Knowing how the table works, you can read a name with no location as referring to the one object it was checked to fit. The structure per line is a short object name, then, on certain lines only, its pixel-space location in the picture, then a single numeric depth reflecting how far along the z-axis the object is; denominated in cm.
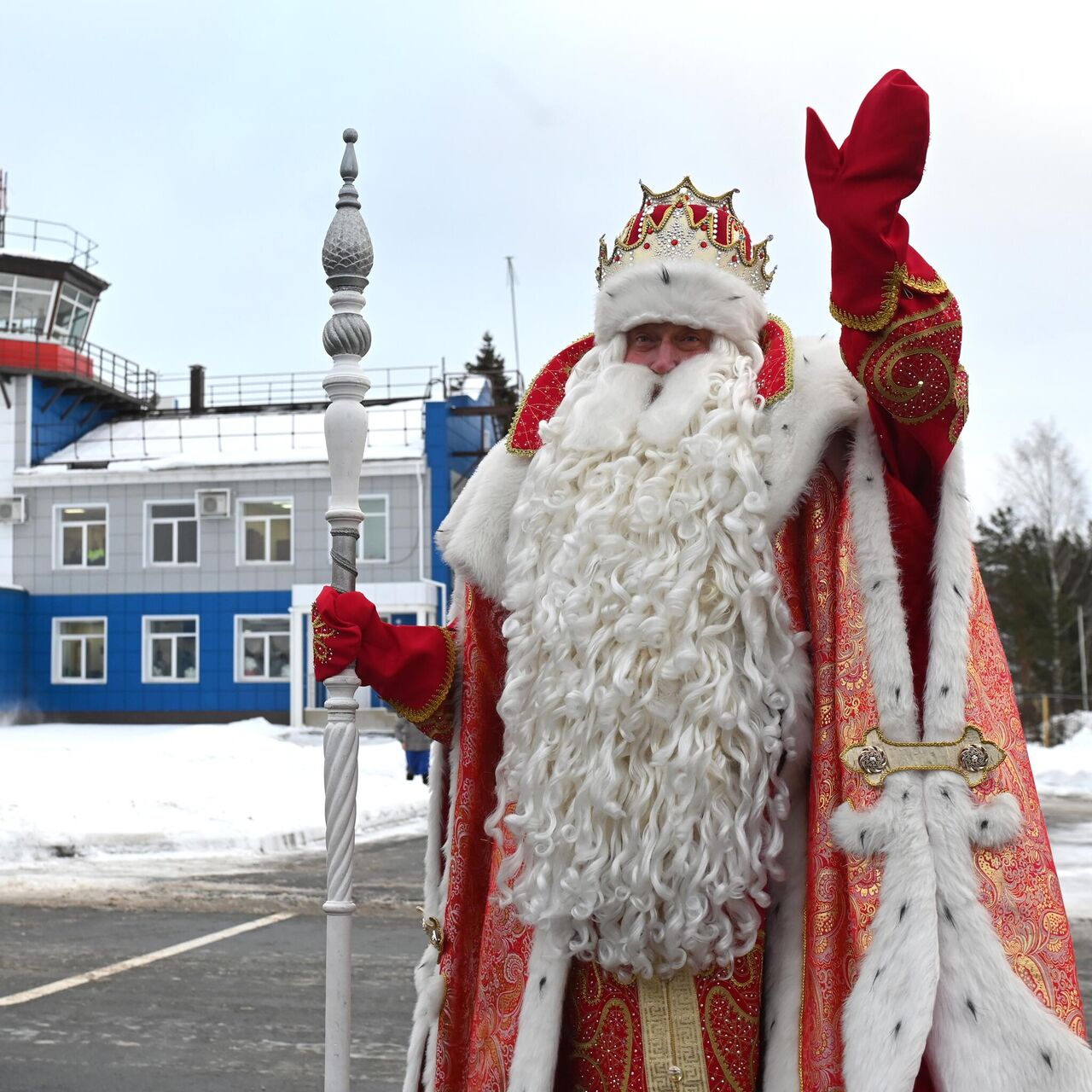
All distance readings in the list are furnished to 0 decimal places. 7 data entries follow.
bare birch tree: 3919
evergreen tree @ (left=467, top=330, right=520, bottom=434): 4497
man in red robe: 230
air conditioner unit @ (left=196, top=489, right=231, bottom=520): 2881
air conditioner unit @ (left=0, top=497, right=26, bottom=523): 2956
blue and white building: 2850
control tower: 2994
